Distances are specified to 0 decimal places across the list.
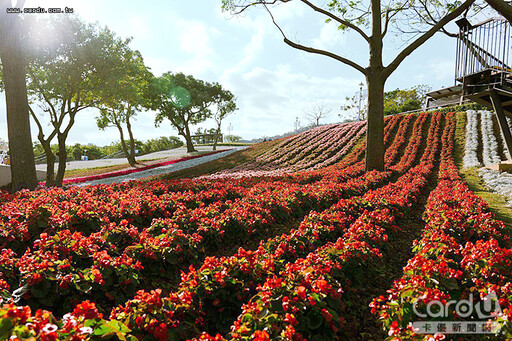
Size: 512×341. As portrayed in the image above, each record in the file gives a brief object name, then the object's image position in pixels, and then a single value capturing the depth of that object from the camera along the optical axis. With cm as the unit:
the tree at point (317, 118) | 6201
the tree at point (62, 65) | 1538
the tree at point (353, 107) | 5772
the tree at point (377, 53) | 1145
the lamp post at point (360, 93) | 5548
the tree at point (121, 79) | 1692
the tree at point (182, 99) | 3384
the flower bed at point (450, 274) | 247
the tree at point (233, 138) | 7879
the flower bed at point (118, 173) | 1917
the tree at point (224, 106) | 4056
